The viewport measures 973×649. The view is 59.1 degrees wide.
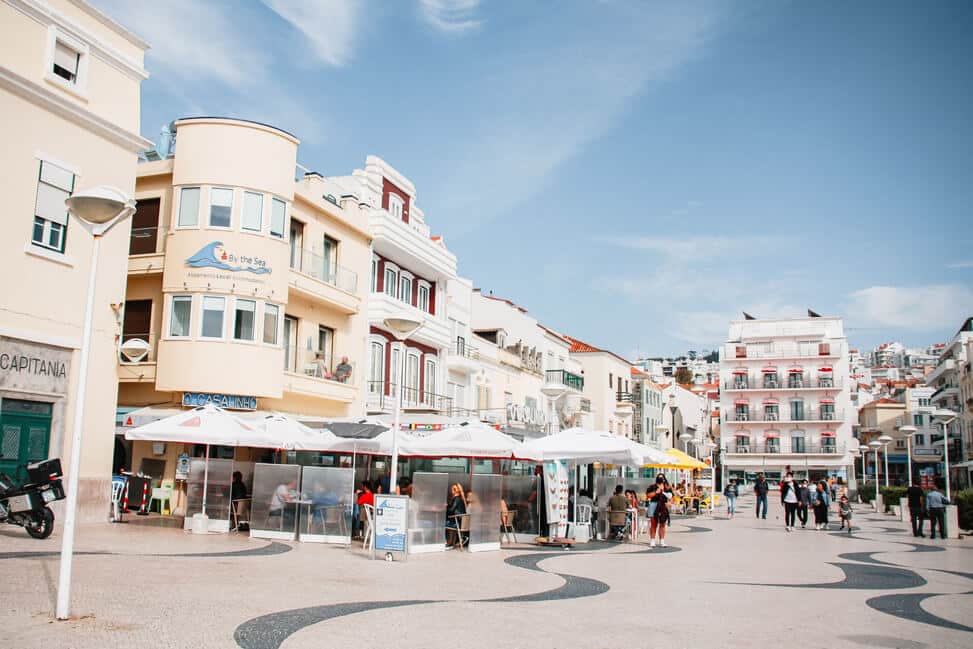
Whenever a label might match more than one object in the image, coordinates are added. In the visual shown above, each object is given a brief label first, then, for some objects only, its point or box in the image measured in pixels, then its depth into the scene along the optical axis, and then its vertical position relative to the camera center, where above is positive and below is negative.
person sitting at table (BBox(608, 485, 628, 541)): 22.61 -1.15
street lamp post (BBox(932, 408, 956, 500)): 29.08 +1.99
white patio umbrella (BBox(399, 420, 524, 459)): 18.57 +0.38
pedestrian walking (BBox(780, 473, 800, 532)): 29.22 -1.04
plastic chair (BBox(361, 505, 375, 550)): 17.82 -1.42
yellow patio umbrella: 31.05 +0.21
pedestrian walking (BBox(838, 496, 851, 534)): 28.38 -1.26
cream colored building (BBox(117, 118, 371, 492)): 25.09 +5.39
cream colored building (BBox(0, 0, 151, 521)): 18.41 +5.23
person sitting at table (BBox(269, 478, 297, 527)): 18.56 -0.98
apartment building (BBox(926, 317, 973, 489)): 72.19 +7.12
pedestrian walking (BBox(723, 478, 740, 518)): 37.50 -1.20
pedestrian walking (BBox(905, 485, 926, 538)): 25.44 -0.90
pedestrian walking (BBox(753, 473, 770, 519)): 35.56 -0.86
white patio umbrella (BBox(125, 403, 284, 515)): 18.92 +0.53
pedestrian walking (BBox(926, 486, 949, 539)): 25.02 -1.05
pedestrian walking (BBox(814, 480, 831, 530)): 29.92 -1.29
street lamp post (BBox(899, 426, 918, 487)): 34.89 +1.73
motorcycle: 15.41 -0.91
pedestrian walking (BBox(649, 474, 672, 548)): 20.95 -1.14
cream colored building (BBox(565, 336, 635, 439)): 64.25 +5.86
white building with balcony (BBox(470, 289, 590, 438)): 42.34 +5.18
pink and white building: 86.06 +7.17
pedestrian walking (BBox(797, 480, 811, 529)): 30.44 -1.11
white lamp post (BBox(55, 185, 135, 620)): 8.67 +2.07
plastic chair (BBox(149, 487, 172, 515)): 25.03 -1.20
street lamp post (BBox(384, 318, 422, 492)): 16.14 +2.48
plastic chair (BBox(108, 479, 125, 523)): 20.97 -1.15
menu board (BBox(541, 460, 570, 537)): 20.94 -0.75
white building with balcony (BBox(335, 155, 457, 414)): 32.72 +7.10
